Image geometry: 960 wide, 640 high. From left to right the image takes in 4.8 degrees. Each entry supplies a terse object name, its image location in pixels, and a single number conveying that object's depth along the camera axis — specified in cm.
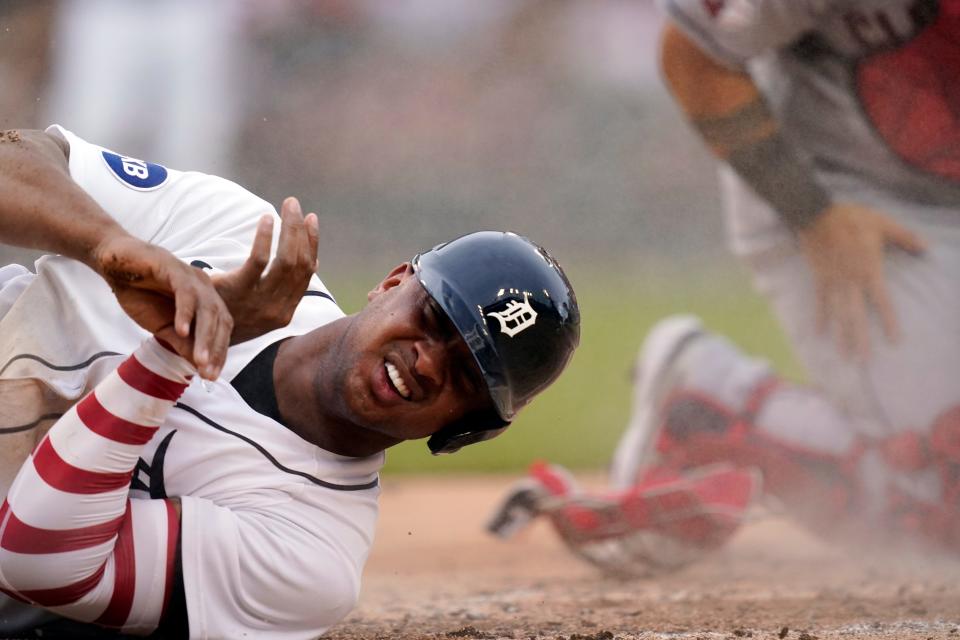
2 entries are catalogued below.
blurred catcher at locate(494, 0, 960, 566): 1467
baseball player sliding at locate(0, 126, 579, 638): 1347
